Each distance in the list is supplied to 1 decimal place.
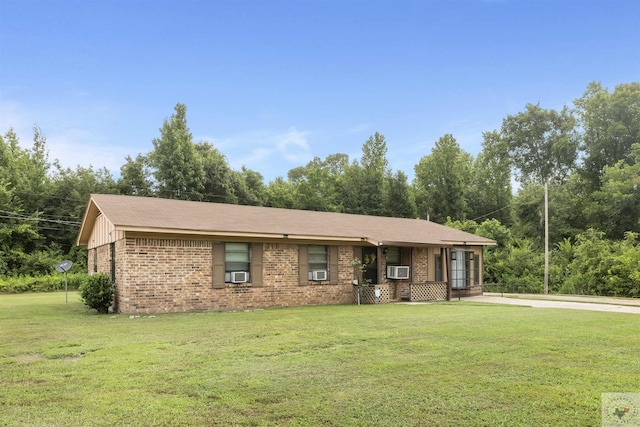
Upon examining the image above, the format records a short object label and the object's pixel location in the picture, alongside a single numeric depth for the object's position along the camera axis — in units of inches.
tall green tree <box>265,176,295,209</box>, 1571.1
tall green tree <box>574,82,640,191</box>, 1237.7
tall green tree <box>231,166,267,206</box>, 1535.4
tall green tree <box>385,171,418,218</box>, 1551.4
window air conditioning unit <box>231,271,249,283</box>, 555.3
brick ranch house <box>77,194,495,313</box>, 505.2
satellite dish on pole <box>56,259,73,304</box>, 647.1
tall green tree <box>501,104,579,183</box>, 1605.6
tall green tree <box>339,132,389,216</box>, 1528.1
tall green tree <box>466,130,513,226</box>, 1573.6
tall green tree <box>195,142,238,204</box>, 1448.1
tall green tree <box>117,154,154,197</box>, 1421.0
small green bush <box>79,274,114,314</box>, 503.2
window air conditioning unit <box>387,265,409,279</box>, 693.3
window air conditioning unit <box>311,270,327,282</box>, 627.9
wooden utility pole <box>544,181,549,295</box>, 925.2
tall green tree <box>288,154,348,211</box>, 1528.1
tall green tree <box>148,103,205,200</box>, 1365.7
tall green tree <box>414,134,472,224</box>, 1561.3
